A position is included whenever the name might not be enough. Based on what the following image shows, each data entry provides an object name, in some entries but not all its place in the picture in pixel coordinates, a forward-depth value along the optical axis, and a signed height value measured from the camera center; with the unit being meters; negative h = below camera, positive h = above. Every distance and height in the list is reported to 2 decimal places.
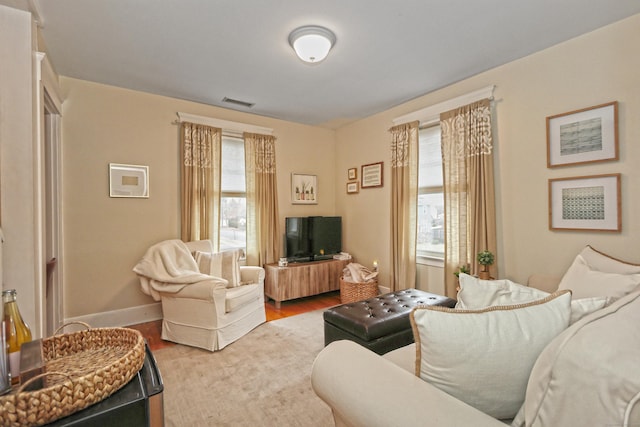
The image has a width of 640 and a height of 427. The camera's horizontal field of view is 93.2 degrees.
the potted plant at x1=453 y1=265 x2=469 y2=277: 3.08 -0.58
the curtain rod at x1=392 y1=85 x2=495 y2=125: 3.07 +1.20
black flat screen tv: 4.37 -0.35
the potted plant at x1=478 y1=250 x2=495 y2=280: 2.85 -0.46
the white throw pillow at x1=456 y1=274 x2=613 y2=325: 1.14 -0.32
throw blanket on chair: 2.79 -0.53
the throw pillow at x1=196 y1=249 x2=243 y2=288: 3.34 -0.56
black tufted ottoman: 2.16 -0.80
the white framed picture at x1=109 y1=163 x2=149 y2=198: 3.30 +0.40
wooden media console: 3.93 -0.88
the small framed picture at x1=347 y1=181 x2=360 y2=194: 4.69 +0.42
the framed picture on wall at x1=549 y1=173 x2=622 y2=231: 2.33 +0.07
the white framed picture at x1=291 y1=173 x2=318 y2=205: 4.66 +0.40
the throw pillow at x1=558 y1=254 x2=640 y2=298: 1.52 -0.39
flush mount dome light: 2.33 +1.35
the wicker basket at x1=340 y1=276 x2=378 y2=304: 3.88 -0.99
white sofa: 0.63 -0.44
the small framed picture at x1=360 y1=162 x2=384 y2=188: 4.28 +0.56
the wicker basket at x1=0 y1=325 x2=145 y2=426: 0.66 -0.43
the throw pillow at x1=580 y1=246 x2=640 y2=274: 1.86 -0.34
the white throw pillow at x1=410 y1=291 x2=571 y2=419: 0.87 -0.39
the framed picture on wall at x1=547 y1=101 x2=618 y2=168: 2.34 +0.62
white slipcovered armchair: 2.71 -0.79
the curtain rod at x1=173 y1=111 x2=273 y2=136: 3.67 +1.19
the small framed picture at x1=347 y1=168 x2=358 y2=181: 4.70 +0.63
